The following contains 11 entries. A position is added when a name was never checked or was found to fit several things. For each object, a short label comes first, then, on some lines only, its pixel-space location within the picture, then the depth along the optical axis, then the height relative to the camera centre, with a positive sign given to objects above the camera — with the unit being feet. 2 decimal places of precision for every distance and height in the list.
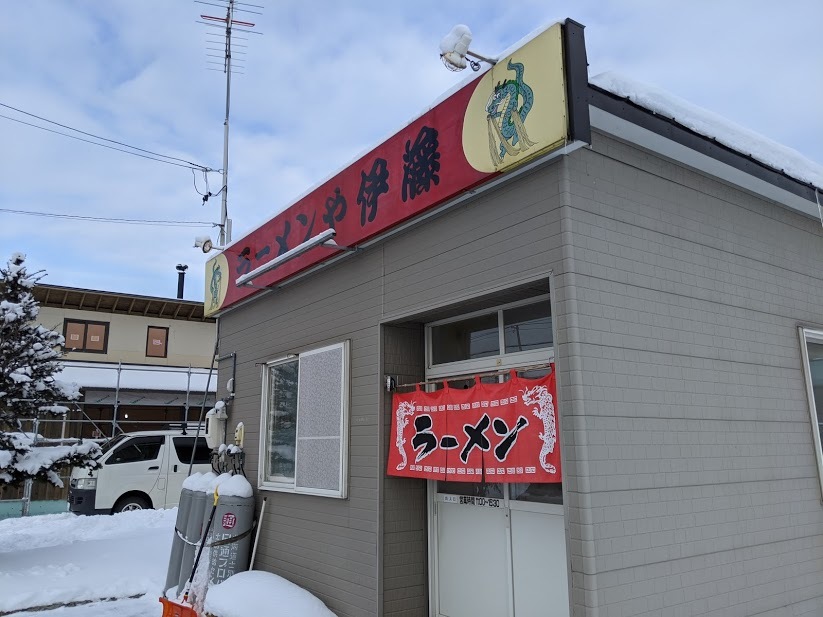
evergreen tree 32.12 +2.86
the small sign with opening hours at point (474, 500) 16.83 -1.68
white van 43.83 -2.33
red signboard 16.19 +7.48
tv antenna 37.24 +24.35
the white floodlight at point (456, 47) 14.23 +8.66
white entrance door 15.14 -2.87
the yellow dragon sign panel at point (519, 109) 13.14 +7.21
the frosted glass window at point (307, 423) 20.51 +0.58
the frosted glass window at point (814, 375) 18.19 +1.78
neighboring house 59.58 +9.06
